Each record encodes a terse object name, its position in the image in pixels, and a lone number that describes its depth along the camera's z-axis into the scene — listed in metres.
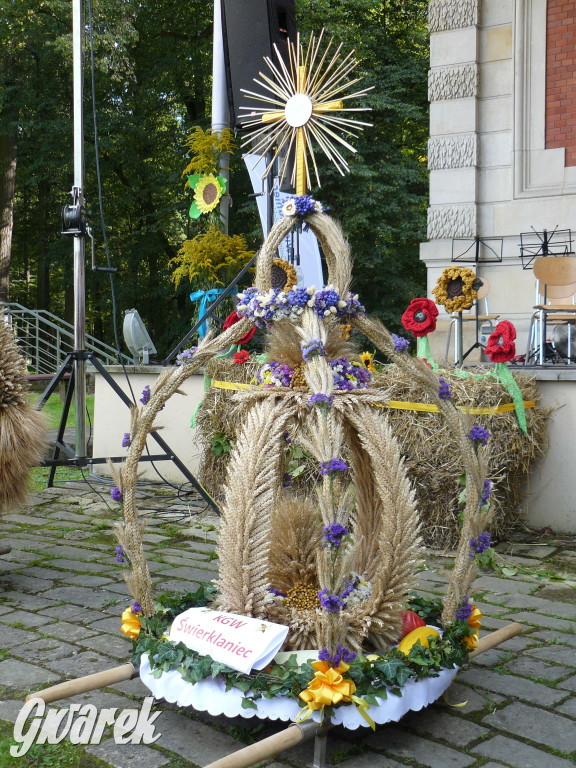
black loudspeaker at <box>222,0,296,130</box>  7.48
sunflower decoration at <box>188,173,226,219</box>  8.20
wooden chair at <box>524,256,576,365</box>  7.82
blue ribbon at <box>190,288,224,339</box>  7.96
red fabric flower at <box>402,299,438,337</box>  3.66
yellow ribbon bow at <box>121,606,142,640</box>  3.17
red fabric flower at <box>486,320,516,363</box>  4.77
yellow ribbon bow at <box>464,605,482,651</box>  3.14
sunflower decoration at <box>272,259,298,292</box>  3.51
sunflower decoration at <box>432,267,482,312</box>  5.51
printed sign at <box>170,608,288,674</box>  2.75
